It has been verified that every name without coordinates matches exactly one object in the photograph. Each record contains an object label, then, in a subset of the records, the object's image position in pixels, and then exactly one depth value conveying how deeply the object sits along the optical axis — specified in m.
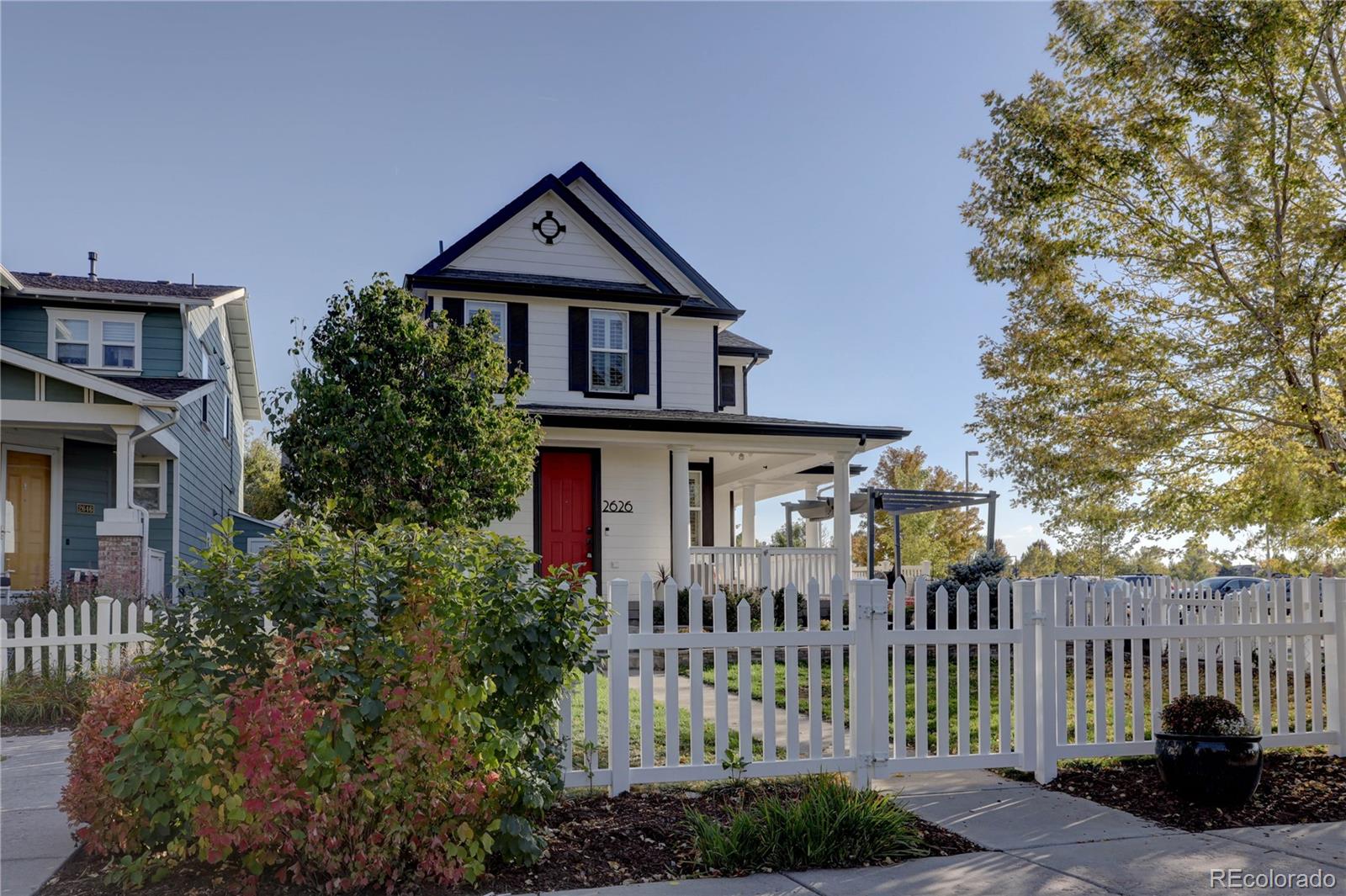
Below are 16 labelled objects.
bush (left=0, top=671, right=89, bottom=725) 9.02
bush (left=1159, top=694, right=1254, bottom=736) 6.16
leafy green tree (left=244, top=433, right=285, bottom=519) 40.18
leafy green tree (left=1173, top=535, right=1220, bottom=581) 45.75
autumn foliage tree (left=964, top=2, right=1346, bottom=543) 9.68
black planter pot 6.05
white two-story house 16.23
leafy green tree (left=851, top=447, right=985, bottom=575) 31.44
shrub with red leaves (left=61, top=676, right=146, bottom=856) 4.62
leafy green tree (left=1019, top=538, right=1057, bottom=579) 37.12
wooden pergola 17.73
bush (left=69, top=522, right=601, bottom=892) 4.36
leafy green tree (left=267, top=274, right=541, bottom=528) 11.96
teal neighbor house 13.45
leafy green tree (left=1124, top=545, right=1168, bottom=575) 40.96
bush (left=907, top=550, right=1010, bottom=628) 14.75
